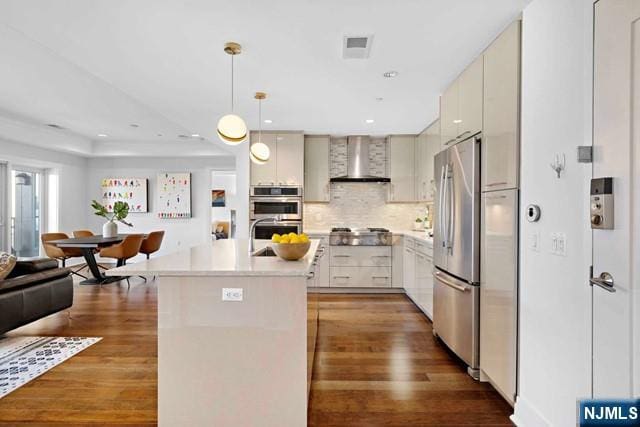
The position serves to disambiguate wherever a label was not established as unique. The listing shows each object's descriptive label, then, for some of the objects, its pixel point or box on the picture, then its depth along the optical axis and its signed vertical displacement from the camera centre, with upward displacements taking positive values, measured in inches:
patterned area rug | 103.3 -47.5
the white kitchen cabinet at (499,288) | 86.7 -18.6
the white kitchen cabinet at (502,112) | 86.6 +26.7
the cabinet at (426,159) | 187.6 +31.9
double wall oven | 211.0 +3.9
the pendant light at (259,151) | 145.9 +25.4
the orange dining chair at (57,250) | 234.2 -25.7
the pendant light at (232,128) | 107.3 +25.8
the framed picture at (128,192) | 319.6 +18.0
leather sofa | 125.6 -30.9
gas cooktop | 204.1 -13.3
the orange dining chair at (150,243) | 261.4 -22.3
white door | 52.9 +4.5
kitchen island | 76.1 -28.7
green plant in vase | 241.9 -2.7
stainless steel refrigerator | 103.3 -10.3
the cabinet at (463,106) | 106.2 +36.0
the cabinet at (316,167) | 222.4 +29.1
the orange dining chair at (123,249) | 230.5 -24.3
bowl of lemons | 85.9 -7.8
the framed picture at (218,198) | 382.3 +15.6
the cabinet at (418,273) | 153.9 -27.9
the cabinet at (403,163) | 222.2 +32.2
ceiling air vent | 100.9 +49.0
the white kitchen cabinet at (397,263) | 204.5 -27.3
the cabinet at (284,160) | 213.0 +31.9
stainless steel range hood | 222.1 +35.0
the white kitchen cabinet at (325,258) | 206.5 -25.2
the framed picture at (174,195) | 319.6 +15.8
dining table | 205.6 -19.7
